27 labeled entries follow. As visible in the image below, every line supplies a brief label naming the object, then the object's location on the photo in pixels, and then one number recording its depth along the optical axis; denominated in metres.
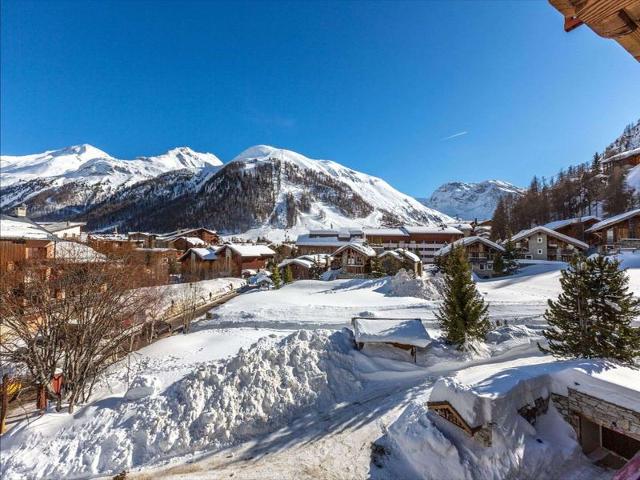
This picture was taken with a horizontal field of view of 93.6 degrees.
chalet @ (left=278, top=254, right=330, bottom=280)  43.85
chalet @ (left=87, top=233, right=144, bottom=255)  15.58
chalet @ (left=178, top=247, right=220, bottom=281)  46.97
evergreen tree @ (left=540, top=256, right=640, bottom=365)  9.61
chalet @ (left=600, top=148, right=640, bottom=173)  68.31
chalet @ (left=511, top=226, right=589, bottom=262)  41.16
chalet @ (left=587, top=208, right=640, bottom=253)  38.44
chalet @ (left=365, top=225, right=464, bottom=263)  61.56
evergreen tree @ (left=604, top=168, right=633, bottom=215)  54.41
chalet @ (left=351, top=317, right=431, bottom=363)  13.05
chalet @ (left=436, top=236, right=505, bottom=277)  39.78
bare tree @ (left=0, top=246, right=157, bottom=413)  10.52
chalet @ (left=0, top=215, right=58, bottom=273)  18.08
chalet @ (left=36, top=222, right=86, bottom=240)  38.53
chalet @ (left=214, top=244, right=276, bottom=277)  49.47
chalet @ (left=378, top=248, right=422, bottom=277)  37.84
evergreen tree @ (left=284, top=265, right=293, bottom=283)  38.12
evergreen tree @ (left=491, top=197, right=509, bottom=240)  63.47
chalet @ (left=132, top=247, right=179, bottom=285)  19.54
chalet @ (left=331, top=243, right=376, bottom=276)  42.59
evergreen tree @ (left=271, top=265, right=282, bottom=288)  34.91
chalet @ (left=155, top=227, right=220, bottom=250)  81.78
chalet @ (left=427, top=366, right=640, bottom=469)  7.03
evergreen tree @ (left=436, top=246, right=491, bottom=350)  14.01
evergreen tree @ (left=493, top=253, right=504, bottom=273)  36.50
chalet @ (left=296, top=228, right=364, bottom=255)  63.03
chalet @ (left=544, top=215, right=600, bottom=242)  45.56
